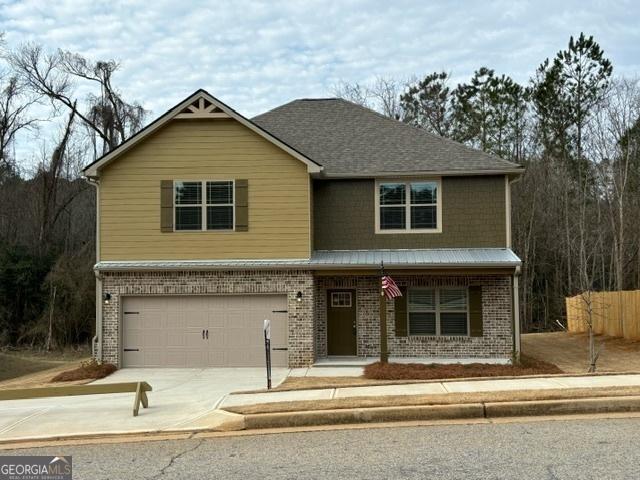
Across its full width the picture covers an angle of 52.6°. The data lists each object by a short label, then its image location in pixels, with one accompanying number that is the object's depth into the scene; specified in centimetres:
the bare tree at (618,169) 3238
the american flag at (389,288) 1600
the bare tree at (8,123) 3828
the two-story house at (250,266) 1705
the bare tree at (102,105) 3894
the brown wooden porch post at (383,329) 1620
